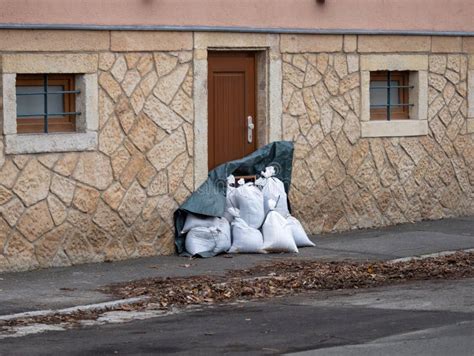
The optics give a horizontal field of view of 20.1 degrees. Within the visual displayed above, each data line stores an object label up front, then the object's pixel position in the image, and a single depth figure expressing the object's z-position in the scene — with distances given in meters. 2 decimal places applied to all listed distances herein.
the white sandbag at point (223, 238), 14.90
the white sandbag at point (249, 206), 15.20
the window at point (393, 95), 17.06
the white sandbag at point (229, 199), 15.25
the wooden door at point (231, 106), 15.56
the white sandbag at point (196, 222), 14.90
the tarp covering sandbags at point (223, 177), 14.97
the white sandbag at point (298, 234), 15.55
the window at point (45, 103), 13.85
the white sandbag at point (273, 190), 15.48
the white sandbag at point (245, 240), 14.99
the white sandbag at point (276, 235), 15.07
